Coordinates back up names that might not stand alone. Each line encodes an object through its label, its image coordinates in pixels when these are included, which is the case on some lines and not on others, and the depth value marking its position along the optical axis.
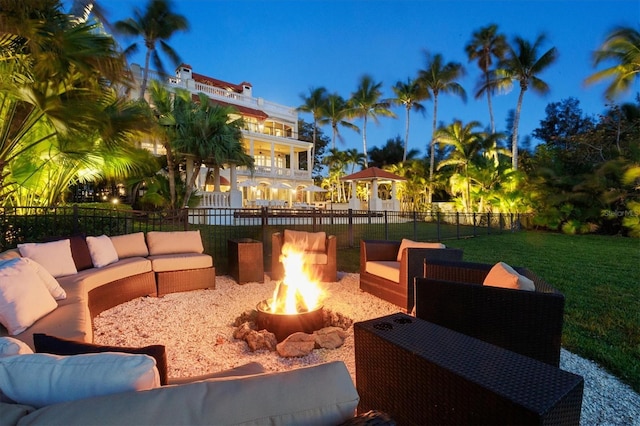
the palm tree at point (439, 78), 24.75
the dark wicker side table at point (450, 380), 1.22
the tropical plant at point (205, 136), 12.24
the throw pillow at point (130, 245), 5.09
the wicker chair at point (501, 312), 2.29
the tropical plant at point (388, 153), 33.69
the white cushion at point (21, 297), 2.36
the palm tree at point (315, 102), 28.50
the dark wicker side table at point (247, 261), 5.99
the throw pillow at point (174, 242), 5.46
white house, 19.84
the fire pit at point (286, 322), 3.49
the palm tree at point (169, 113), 12.14
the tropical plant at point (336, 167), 27.66
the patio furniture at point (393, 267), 4.27
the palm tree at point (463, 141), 20.98
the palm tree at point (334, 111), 28.50
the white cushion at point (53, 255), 3.70
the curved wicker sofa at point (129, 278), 2.58
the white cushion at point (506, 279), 2.48
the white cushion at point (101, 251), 4.51
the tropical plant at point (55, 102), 4.55
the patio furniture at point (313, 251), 5.90
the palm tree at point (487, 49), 23.39
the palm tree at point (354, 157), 27.80
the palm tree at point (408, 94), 26.19
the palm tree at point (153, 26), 16.73
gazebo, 19.57
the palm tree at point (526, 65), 18.98
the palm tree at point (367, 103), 27.77
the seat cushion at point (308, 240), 6.01
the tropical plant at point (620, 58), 12.49
